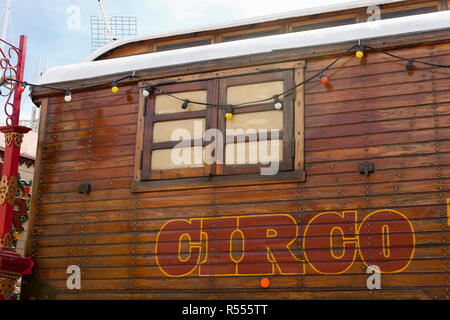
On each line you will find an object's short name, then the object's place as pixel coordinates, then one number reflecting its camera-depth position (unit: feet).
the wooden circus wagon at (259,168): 22.85
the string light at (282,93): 23.90
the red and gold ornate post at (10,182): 27.02
